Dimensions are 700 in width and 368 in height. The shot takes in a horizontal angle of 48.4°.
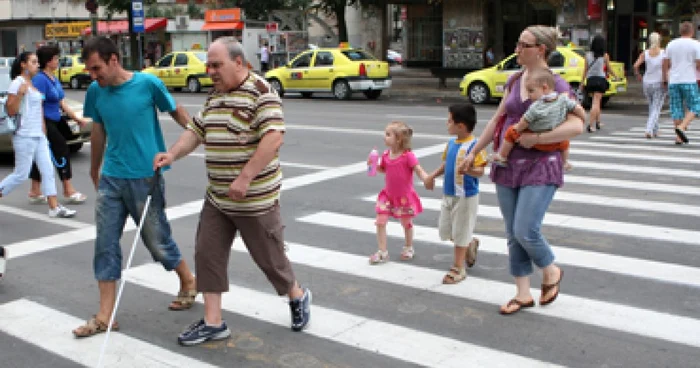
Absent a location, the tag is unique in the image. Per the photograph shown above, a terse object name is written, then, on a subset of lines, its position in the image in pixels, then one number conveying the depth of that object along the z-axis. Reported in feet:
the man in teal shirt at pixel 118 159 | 16.35
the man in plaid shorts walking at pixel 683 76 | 39.60
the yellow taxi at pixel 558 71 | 62.39
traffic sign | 86.69
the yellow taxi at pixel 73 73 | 112.02
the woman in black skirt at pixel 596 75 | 46.88
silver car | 40.27
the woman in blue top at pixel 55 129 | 28.63
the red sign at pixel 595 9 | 88.17
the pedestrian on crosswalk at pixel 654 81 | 42.06
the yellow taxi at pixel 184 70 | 94.27
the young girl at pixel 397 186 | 20.54
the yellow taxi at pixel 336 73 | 76.84
